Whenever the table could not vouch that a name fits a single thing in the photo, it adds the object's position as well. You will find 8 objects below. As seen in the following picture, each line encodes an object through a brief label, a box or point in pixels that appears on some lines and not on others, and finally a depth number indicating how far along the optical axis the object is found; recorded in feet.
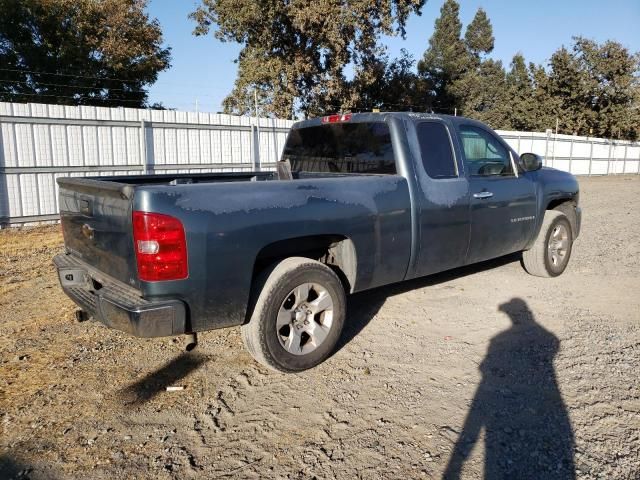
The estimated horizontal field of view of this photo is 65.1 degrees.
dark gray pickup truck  9.73
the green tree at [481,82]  138.62
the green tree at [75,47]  66.80
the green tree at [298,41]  57.21
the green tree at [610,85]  104.27
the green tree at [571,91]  108.68
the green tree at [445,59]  140.15
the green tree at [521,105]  121.08
